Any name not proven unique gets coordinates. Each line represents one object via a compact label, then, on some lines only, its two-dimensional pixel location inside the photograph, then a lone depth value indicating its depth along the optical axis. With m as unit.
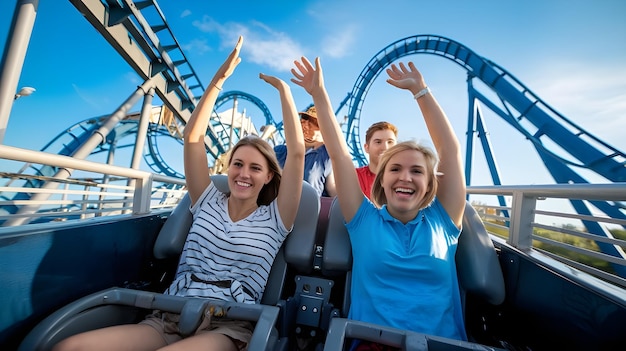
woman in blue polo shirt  1.09
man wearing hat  2.32
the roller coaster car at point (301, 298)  0.79
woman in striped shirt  1.18
